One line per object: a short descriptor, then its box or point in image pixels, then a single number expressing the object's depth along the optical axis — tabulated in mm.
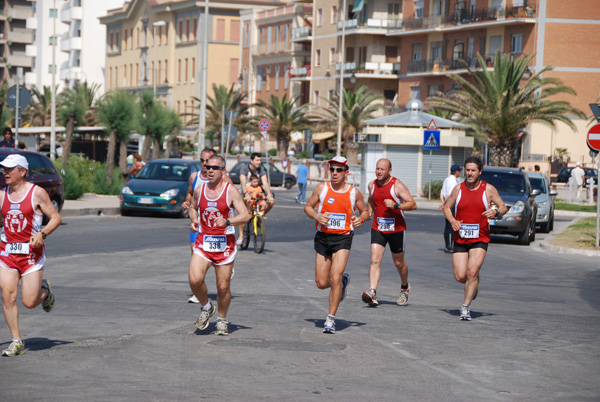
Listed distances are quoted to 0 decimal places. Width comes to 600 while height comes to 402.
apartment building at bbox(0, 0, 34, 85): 136250
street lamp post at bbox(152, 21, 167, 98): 111812
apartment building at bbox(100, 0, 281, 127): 104688
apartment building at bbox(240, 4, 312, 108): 94062
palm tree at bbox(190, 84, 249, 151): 87312
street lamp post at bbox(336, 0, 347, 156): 70188
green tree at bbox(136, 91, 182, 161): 52984
